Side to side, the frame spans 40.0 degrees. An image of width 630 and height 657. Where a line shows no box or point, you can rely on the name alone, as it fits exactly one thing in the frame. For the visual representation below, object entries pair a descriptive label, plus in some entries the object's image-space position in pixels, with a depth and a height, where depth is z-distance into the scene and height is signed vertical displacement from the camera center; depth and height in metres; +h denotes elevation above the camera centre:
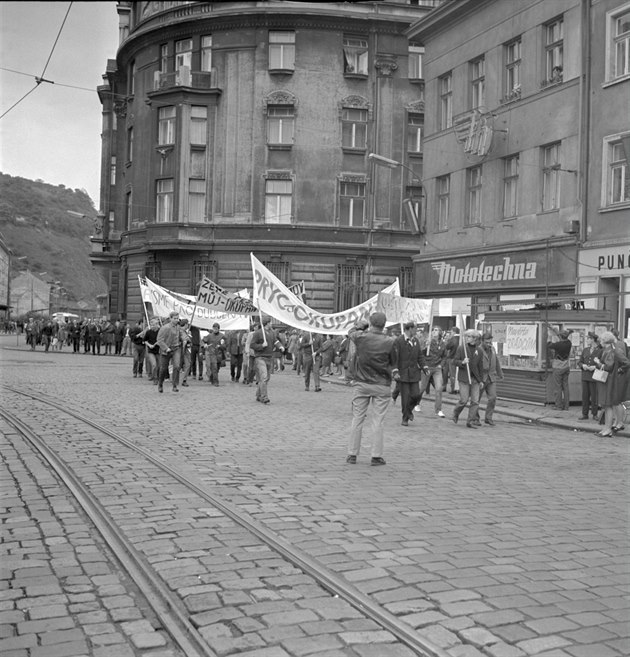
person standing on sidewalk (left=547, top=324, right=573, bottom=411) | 19.56 -0.60
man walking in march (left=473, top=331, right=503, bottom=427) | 16.44 -0.67
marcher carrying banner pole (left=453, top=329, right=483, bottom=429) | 15.97 -0.68
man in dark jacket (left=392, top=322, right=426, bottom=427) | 15.64 -0.64
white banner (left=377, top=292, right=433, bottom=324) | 23.25 +0.78
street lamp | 33.78 +4.80
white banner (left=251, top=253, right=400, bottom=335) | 21.55 +0.73
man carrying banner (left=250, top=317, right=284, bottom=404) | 18.58 -0.53
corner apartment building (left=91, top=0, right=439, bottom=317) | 43.50 +9.61
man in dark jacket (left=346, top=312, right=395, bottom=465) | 10.63 -0.63
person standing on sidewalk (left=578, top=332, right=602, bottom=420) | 17.23 -0.74
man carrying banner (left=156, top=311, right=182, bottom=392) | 20.83 -0.38
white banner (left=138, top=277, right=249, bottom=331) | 28.19 +0.62
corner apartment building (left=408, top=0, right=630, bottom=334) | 24.34 +6.06
